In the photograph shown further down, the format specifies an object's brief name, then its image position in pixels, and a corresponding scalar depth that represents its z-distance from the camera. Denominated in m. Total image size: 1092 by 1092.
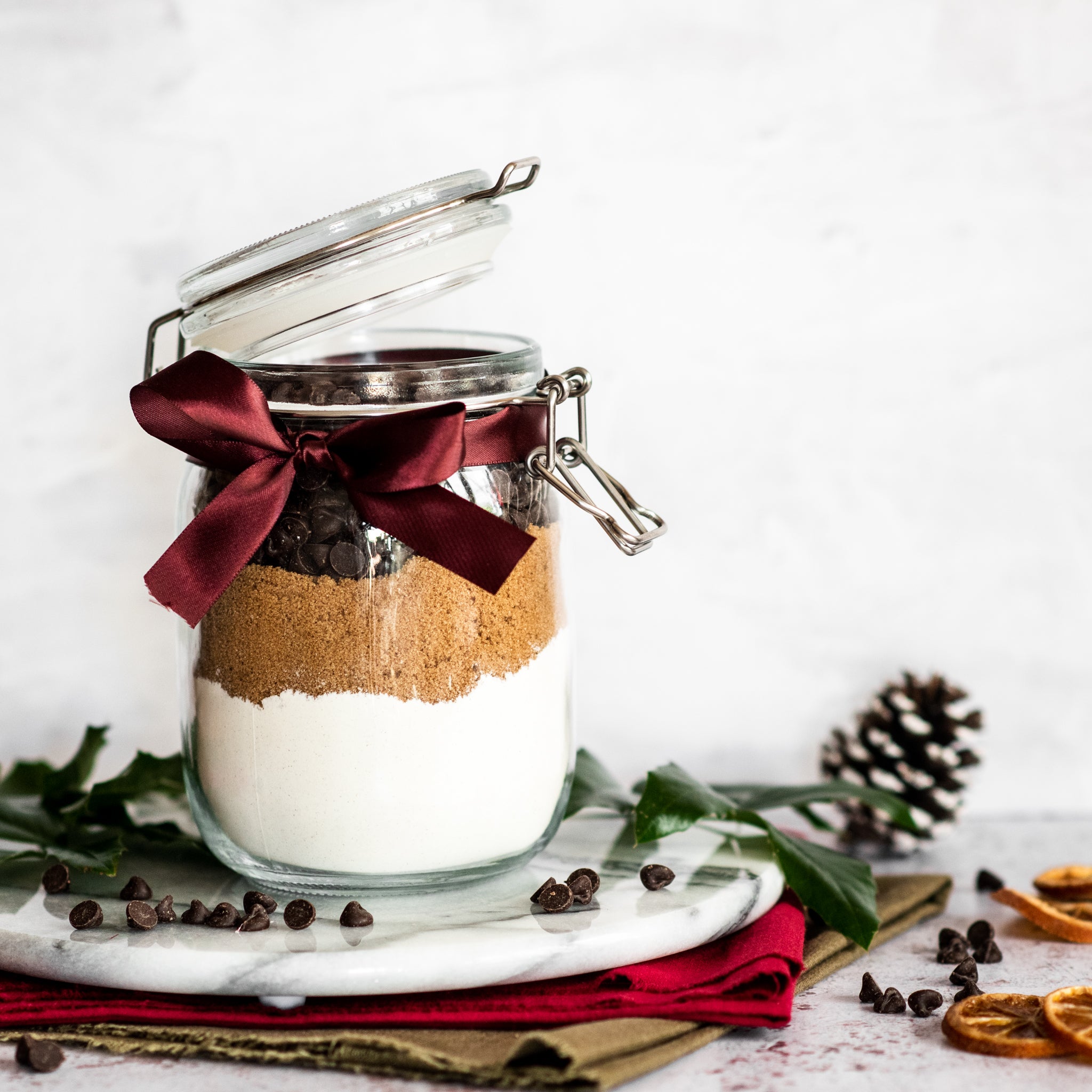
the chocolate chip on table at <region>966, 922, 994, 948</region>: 0.83
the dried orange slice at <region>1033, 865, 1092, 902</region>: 0.92
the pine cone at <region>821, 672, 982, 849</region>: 1.08
